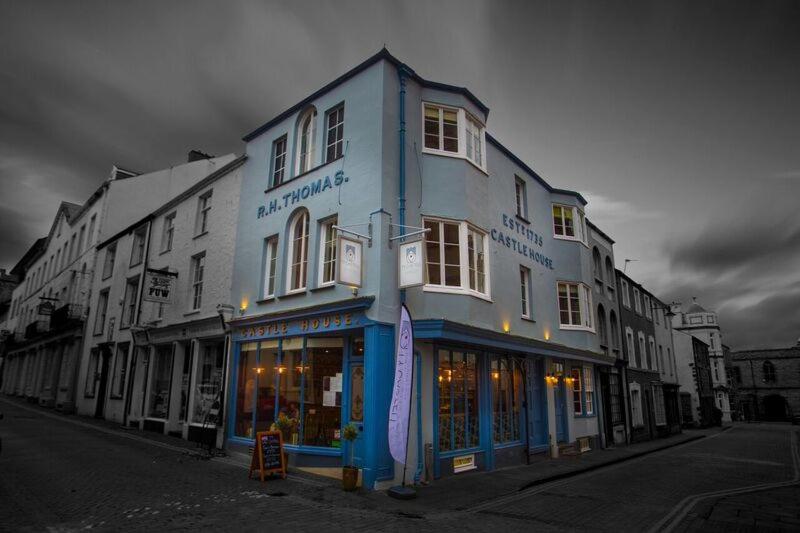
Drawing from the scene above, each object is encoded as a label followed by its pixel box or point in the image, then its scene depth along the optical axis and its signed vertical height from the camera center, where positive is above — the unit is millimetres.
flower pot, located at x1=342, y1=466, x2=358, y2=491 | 9320 -1986
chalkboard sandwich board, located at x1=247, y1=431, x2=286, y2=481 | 10141 -1686
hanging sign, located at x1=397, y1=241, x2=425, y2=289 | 9922 +2442
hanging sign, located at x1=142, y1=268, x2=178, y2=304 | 16203 +3169
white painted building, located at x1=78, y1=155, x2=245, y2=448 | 15609 +2267
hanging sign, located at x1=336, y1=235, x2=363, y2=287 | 10000 +2523
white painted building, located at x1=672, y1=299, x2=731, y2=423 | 52219 +5645
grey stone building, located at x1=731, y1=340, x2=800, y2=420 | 64250 -139
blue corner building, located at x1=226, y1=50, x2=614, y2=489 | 10648 +2397
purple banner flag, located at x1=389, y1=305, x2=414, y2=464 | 9031 -242
